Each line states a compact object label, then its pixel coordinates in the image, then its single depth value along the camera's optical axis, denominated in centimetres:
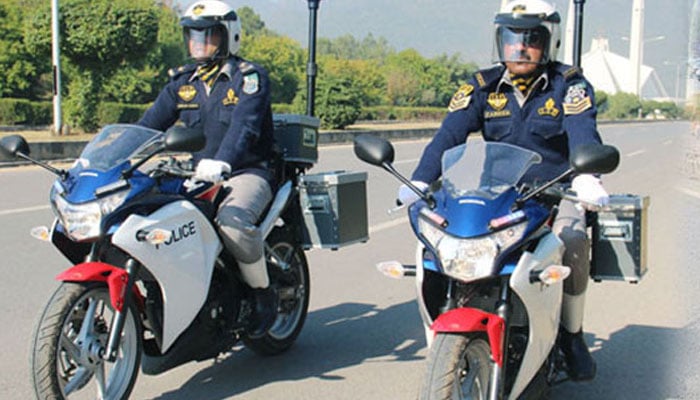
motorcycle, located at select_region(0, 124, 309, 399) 396
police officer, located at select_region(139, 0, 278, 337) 493
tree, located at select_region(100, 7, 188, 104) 4350
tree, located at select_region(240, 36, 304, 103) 5719
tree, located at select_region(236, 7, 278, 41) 12681
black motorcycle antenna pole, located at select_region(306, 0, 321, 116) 690
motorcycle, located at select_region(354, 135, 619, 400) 352
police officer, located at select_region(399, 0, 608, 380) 438
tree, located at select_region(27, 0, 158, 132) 2384
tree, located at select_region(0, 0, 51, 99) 3772
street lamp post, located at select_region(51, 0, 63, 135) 2208
